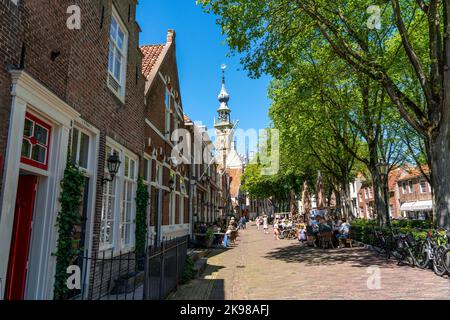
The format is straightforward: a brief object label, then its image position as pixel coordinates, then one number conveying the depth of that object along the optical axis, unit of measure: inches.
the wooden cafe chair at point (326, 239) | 687.1
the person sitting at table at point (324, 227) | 694.5
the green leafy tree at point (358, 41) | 392.5
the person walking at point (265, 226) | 1494.2
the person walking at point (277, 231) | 1057.7
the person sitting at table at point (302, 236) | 806.5
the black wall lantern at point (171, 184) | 561.8
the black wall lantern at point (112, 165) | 299.9
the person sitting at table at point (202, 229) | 854.3
